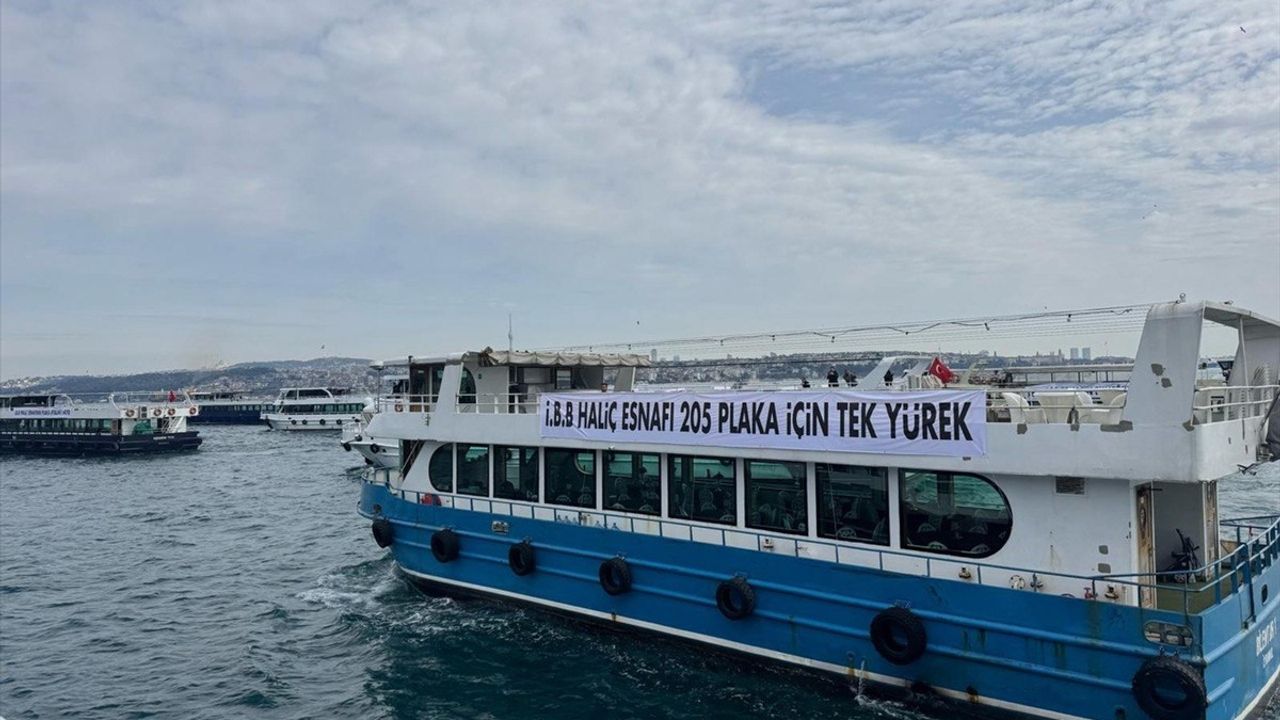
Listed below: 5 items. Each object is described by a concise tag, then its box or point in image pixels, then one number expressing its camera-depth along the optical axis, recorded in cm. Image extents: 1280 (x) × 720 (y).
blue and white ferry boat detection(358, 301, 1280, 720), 939
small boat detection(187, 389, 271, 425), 9244
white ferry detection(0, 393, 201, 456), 5644
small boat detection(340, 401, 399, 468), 4653
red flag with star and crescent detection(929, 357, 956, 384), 1377
